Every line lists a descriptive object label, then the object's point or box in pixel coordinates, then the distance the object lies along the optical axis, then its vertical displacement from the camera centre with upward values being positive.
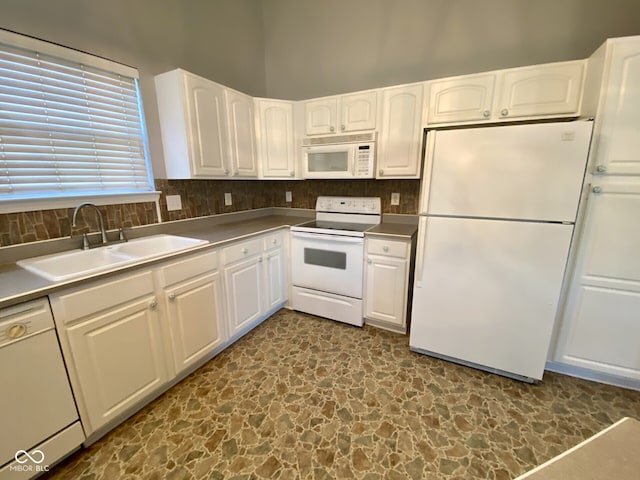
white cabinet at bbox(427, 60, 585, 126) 1.77 +0.62
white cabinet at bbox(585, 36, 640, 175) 1.46 +0.42
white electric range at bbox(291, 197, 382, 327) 2.46 -0.72
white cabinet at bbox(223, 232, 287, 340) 2.18 -0.84
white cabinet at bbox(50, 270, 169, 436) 1.28 -0.82
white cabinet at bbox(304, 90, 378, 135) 2.40 +0.65
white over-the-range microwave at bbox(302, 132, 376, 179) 2.43 +0.26
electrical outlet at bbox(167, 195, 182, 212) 2.27 -0.15
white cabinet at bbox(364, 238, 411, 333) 2.29 -0.84
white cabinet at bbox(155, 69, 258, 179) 2.02 +0.47
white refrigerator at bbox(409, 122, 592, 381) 1.57 -0.34
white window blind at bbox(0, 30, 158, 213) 1.49 +0.35
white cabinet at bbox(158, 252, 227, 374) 1.71 -0.83
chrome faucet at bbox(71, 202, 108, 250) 1.62 -0.25
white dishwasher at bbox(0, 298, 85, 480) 1.10 -0.89
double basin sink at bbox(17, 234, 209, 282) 1.38 -0.43
